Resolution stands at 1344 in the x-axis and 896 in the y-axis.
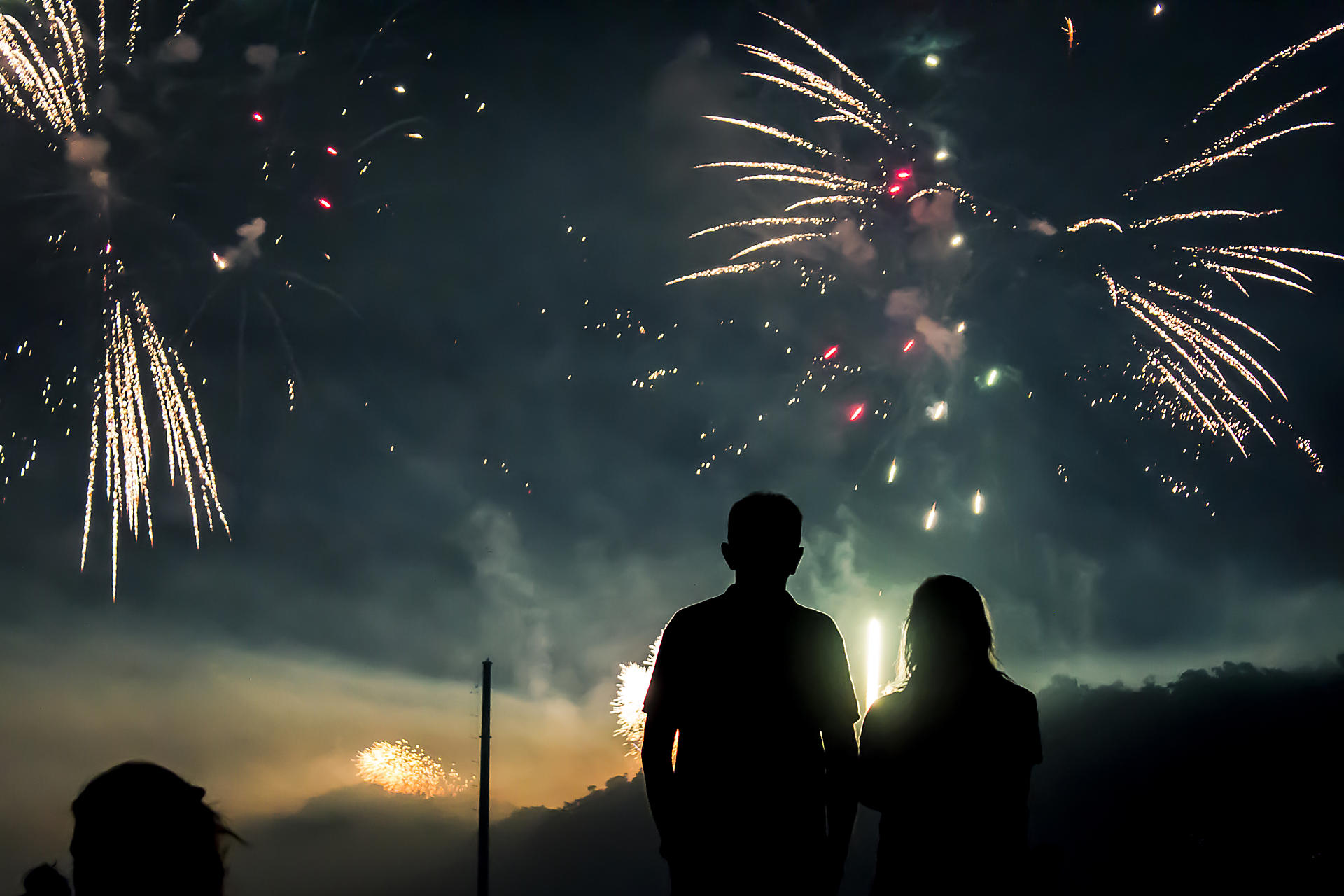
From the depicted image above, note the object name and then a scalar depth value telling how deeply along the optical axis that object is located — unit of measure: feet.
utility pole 66.59
